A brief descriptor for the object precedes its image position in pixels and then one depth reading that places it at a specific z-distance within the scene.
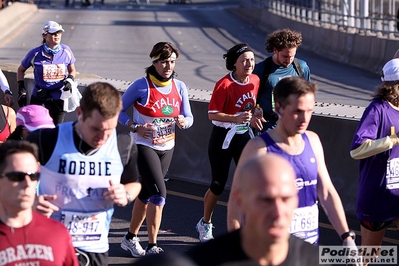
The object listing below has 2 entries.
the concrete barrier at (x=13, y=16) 38.19
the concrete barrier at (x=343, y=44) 23.73
